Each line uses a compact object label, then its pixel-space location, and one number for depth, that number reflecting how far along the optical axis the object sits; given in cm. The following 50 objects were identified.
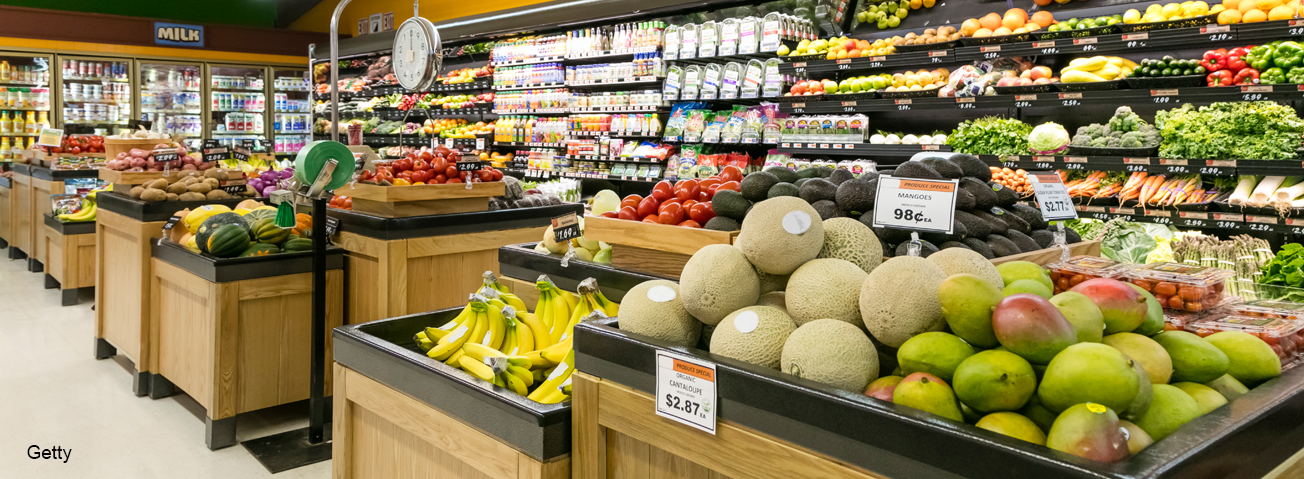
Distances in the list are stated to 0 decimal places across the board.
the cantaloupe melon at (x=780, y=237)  148
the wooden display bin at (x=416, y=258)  351
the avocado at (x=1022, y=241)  215
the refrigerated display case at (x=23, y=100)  922
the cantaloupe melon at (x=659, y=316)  151
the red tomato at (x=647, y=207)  242
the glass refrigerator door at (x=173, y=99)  1021
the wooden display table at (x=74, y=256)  580
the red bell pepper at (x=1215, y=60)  412
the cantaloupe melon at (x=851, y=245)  160
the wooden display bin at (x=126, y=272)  390
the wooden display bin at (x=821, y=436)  99
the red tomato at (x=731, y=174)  266
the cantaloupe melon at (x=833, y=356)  125
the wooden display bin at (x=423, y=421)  156
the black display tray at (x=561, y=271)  240
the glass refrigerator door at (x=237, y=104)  1066
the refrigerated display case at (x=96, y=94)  952
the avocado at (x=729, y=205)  216
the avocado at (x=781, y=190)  207
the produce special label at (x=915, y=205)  175
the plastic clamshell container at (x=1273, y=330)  143
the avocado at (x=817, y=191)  207
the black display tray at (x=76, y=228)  584
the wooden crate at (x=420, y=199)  357
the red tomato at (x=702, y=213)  225
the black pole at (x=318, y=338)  321
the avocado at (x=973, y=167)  228
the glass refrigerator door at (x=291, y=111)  1115
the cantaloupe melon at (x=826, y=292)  138
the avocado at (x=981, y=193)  214
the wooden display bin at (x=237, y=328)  324
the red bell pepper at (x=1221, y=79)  405
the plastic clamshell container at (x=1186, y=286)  168
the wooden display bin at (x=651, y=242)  216
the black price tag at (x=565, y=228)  258
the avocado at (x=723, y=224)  213
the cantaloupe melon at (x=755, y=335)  135
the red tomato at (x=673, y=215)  228
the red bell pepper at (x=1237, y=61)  405
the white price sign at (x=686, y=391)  132
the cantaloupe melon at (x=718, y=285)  147
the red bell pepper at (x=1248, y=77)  397
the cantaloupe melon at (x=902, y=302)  125
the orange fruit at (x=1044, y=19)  478
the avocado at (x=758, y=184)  216
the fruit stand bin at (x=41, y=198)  652
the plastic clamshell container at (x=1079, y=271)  178
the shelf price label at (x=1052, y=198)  238
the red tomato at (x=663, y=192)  252
